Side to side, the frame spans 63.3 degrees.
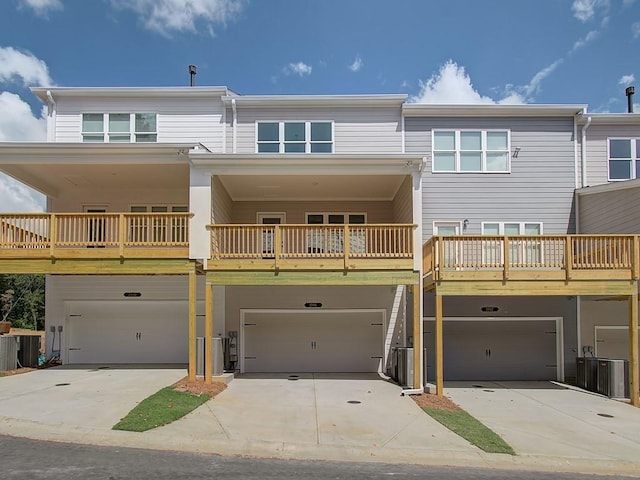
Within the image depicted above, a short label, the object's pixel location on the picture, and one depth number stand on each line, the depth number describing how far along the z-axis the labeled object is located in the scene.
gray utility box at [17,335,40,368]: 15.41
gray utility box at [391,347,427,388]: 13.48
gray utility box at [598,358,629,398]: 13.50
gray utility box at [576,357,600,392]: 14.36
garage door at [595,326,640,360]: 16.45
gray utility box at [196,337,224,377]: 13.47
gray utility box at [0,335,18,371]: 14.65
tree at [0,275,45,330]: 37.91
